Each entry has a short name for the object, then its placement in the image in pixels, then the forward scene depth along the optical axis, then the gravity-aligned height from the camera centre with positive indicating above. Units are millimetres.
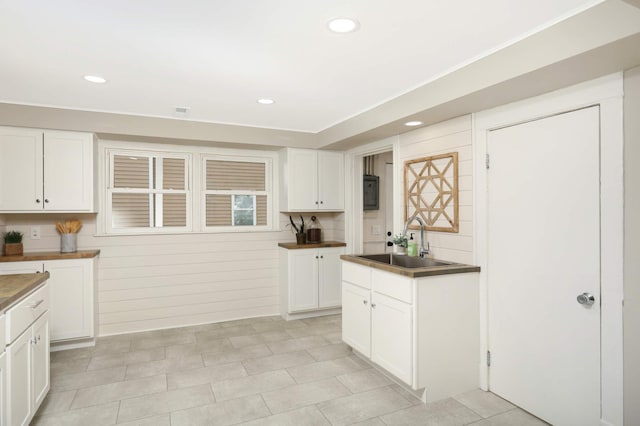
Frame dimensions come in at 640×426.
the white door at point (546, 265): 2270 -355
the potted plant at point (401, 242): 3586 -286
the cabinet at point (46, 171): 3586 +394
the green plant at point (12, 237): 3711 -245
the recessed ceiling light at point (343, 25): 2000 +988
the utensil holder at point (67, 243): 3883 -318
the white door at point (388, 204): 5582 +104
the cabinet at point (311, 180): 4832 +400
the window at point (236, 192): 4738 +239
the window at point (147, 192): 4281 +220
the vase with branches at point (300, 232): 4965 -271
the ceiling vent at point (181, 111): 3705 +982
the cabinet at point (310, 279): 4770 -856
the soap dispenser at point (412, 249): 3541 -348
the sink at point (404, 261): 3314 -450
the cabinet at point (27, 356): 2043 -851
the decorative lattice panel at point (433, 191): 3203 +180
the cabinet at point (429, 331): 2754 -894
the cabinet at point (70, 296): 3660 -814
